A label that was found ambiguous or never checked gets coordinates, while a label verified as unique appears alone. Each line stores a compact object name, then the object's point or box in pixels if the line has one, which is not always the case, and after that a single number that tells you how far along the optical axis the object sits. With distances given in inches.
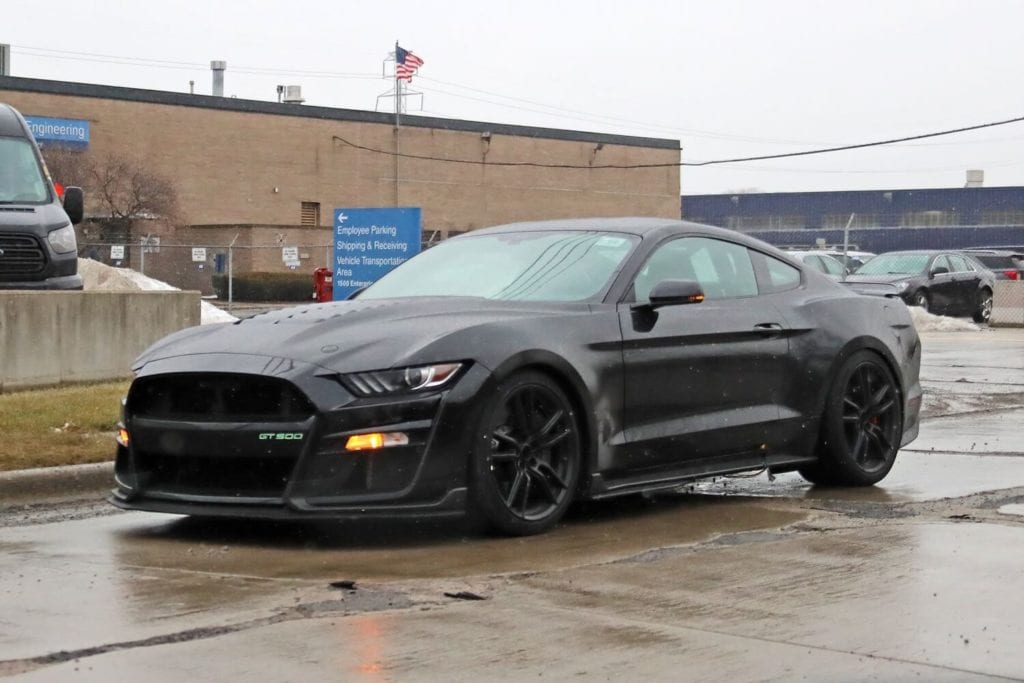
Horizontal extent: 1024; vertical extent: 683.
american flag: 2469.2
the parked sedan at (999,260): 1723.9
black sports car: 261.6
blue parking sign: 726.5
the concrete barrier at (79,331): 508.4
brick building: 2245.3
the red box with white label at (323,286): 764.0
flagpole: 2541.8
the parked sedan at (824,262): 1362.8
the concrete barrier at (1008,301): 1400.1
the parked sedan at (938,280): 1304.1
